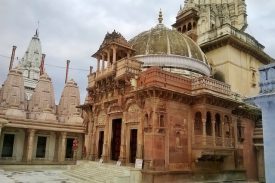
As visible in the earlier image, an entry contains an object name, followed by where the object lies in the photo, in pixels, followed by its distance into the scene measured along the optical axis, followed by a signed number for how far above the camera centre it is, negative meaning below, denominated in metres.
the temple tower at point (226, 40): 22.19 +8.74
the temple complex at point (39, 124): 24.67 +1.25
